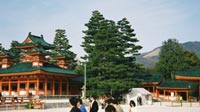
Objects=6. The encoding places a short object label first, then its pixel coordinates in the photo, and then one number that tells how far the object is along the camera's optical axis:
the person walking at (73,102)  7.26
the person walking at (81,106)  9.02
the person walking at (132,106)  11.53
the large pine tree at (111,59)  40.69
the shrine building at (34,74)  41.91
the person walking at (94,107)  11.54
